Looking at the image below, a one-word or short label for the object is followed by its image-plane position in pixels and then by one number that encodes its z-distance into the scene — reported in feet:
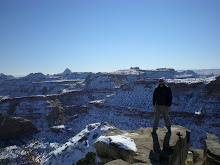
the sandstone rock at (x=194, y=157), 40.72
